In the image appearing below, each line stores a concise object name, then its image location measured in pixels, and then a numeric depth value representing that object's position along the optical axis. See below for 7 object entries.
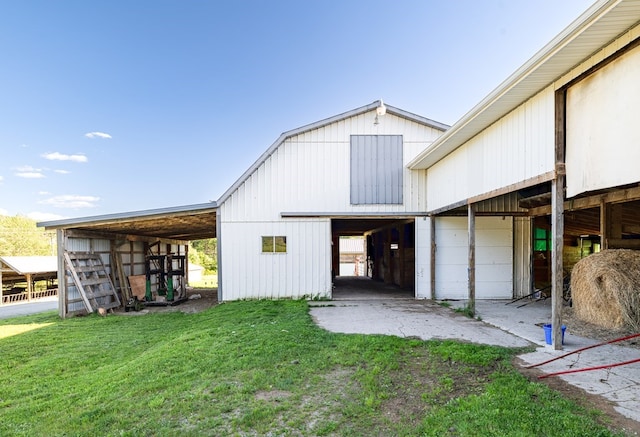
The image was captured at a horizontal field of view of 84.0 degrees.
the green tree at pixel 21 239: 31.22
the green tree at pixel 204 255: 31.33
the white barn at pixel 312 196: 10.05
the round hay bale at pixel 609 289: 5.57
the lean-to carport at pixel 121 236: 9.79
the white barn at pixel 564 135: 3.58
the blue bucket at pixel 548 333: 4.78
